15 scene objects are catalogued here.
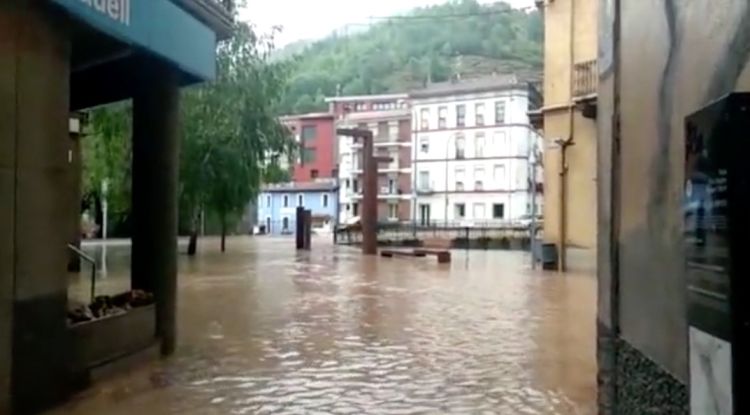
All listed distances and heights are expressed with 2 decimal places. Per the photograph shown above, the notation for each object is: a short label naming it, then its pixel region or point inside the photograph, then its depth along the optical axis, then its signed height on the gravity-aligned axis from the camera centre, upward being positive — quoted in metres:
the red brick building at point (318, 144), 75.69 +6.82
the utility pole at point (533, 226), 24.12 -0.04
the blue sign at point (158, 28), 5.91 +1.49
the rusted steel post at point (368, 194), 30.20 +0.99
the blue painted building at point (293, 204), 73.35 +1.58
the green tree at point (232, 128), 24.16 +2.63
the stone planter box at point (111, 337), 6.46 -0.94
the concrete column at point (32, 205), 5.36 +0.09
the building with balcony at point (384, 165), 67.56 +4.87
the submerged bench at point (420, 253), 25.25 -0.92
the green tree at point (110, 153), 22.38 +1.88
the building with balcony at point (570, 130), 22.22 +2.46
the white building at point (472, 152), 59.41 +5.10
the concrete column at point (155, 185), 8.20 +0.33
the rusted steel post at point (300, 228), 33.88 -0.22
